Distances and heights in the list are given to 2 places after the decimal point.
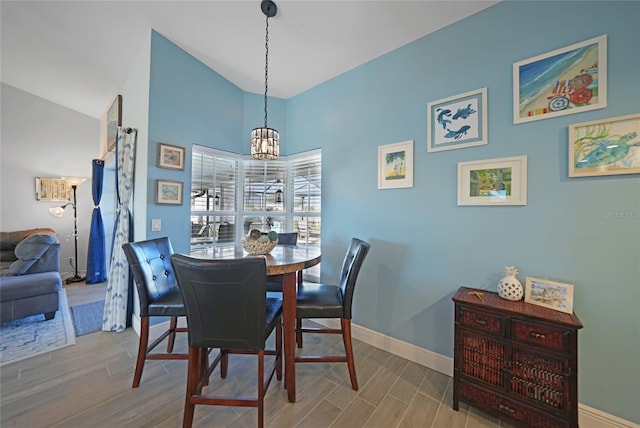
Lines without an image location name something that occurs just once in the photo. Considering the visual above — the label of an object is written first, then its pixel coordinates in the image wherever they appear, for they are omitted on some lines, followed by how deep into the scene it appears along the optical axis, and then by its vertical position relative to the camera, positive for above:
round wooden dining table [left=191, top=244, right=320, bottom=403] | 1.61 -0.66
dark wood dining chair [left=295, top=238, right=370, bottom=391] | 1.74 -0.69
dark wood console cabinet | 1.28 -0.85
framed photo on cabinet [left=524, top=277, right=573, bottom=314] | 1.43 -0.48
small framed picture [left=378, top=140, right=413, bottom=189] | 2.21 +0.47
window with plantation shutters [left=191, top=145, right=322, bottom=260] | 2.97 +0.22
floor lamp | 4.25 -0.01
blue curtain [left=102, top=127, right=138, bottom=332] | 2.54 -0.45
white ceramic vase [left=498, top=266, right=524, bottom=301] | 1.57 -0.47
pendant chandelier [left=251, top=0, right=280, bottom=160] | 2.07 +0.61
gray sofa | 2.55 -0.78
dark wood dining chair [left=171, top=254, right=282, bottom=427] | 1.25 -0.54
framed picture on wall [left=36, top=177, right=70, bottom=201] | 4.25 +0.38
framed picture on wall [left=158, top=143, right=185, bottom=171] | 2.46 +0.58
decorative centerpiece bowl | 1.89 -0.25
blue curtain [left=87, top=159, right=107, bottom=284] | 4.18 -0.51
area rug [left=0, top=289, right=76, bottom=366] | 2.12 -1.26
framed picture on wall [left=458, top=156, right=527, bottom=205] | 1.69 +0.25
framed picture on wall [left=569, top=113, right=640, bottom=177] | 1.36 +0.41
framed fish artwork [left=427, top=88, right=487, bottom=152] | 1.85 +0.76
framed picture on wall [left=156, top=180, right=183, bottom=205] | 2.46 +0.21
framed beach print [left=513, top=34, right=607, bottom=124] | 1.45 +0.87
